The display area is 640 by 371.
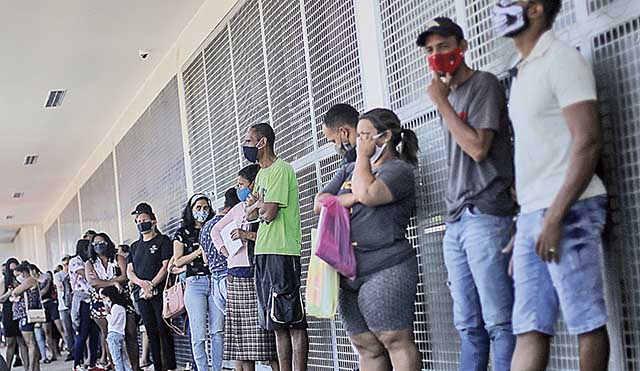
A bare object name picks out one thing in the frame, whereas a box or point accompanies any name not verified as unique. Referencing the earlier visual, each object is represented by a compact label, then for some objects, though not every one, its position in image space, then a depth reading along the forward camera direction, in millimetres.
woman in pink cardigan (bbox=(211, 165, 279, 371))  5598
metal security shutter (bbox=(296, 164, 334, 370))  5879
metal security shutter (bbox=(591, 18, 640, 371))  2947
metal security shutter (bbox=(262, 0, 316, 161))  6043
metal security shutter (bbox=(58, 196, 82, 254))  17453
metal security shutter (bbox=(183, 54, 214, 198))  8625
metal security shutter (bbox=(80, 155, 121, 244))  13727
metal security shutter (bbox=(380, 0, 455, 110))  4350
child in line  7980
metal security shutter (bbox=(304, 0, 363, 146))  5164
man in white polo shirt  2666
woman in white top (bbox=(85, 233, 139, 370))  8109
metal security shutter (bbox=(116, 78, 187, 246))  9859
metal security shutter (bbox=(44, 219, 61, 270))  20562
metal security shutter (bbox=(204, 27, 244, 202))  7754
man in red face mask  3127
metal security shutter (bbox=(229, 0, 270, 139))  6984
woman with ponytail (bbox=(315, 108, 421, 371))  3812
